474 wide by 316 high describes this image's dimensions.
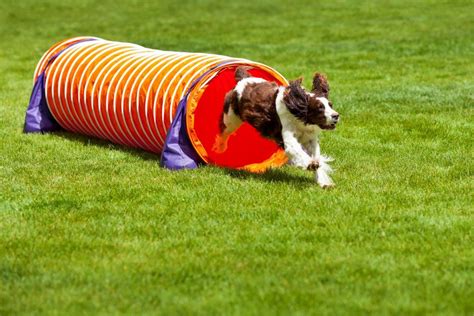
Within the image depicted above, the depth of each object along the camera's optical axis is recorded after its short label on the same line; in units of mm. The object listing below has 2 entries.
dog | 15207
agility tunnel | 17172
